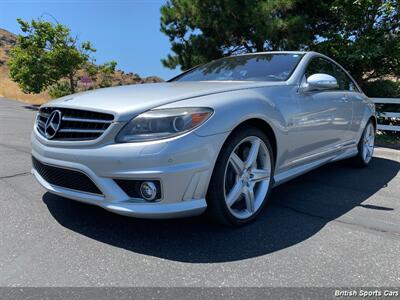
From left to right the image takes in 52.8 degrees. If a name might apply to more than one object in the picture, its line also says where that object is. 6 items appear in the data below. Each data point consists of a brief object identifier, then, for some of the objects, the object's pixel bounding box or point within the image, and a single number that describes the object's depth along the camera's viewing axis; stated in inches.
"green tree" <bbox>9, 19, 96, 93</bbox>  935.7
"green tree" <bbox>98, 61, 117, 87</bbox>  1031.0
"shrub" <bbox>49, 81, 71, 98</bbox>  992.2
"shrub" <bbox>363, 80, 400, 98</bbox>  386.3
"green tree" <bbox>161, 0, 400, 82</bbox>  391.1
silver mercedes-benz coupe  107.6
